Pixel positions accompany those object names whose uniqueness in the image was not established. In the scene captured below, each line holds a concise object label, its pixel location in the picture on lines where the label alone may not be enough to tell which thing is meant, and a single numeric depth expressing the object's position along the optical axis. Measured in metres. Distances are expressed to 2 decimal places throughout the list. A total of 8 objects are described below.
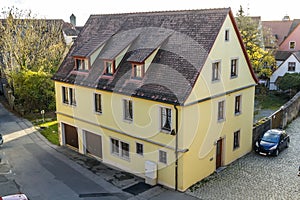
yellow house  20.44
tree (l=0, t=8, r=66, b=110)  42.59
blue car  25.86
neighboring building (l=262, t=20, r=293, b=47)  67.50
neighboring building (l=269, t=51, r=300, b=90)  48.60
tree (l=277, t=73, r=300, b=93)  44.06
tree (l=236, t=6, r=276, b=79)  46.81
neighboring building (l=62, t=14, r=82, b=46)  69.25
